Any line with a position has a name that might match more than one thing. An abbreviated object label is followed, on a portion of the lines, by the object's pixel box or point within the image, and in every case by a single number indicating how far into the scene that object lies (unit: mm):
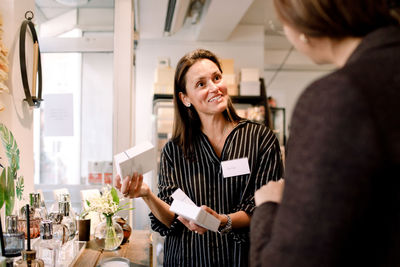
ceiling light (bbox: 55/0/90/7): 2668
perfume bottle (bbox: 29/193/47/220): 1676
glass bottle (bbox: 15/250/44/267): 1163
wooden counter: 1639
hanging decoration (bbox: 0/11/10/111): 1512
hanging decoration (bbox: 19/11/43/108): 1703
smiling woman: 1621
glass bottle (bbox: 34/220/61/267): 1353
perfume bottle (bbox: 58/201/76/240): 1821
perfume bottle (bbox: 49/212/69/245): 1621
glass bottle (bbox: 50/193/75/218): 1879
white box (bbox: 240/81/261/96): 4625
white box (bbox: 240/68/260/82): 4652
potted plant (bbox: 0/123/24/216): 1431
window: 2764
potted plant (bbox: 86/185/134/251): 1865
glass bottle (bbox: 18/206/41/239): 1510
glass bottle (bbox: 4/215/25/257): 1237
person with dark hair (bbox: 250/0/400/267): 530
